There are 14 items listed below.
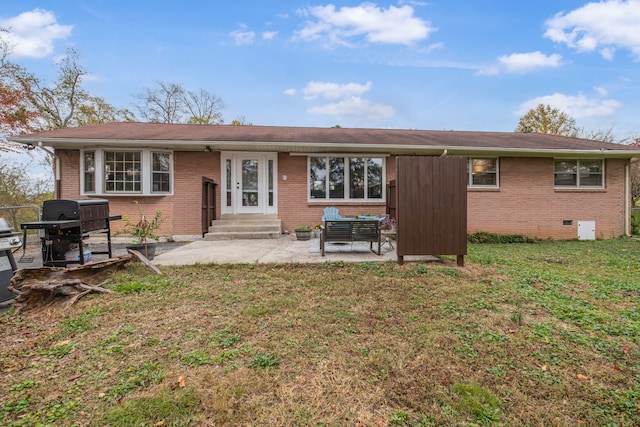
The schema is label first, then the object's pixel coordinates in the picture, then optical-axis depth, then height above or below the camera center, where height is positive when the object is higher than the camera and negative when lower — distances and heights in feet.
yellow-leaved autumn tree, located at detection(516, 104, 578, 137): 74.13 +23.07
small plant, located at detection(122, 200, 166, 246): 18.53 -1.53
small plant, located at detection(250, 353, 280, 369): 7.48 -4.20
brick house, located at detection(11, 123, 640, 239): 28.89 +3.61
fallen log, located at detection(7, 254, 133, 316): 11.49 -3.45
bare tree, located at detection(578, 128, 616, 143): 65.87 +17.46
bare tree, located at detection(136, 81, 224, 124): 73.20 +27.32
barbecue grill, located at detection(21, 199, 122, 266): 15.79 -1.29
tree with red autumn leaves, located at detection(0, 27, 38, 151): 45.29 +17.49
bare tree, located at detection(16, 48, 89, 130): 52.31 +21.51
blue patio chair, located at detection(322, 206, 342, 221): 28.98 -0.66
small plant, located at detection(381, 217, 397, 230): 30.84 -1.87
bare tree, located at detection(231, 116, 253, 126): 76.06 +23.62
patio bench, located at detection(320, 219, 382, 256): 20.31 -1.84
